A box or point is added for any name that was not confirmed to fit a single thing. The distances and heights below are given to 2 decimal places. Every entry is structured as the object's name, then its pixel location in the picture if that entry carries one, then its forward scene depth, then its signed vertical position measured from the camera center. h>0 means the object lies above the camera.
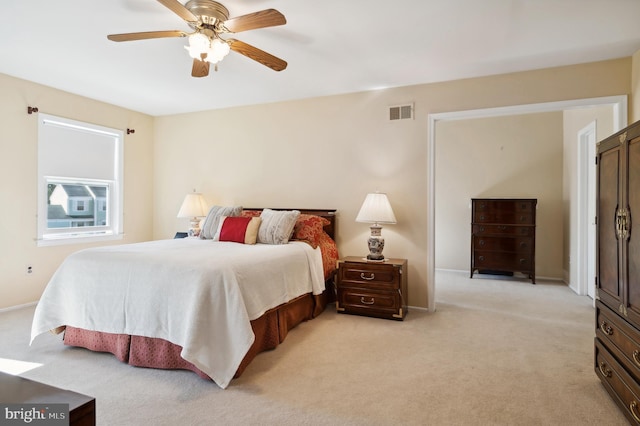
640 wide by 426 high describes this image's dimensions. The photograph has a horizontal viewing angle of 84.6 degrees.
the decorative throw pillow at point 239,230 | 3.65 -0.17
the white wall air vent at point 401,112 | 3.97 +1.17
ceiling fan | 2.23 +1.22
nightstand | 3.56 -0.76
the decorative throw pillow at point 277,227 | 3.62 -0.14
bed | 2.25 -0.64
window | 4.15 +0.41
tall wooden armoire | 1.83 -0.32
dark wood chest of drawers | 5.40 -0.32
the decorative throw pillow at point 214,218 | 4.00 -0.05
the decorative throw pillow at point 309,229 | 3.79 -0.16
